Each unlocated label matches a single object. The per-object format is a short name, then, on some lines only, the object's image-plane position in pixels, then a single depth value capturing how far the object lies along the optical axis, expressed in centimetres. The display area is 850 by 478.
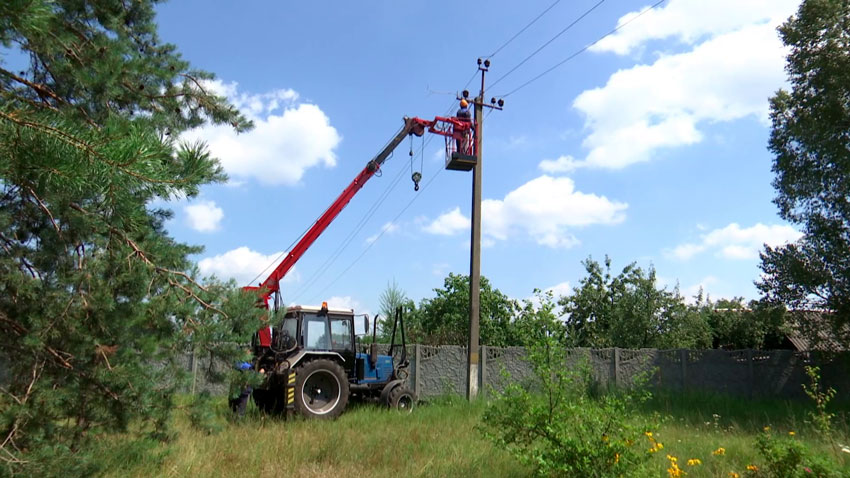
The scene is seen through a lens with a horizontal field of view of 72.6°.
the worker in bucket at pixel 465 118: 1290
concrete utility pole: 1220
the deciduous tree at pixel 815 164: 1291
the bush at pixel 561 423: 462
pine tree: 354
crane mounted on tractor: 1024
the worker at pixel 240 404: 924
